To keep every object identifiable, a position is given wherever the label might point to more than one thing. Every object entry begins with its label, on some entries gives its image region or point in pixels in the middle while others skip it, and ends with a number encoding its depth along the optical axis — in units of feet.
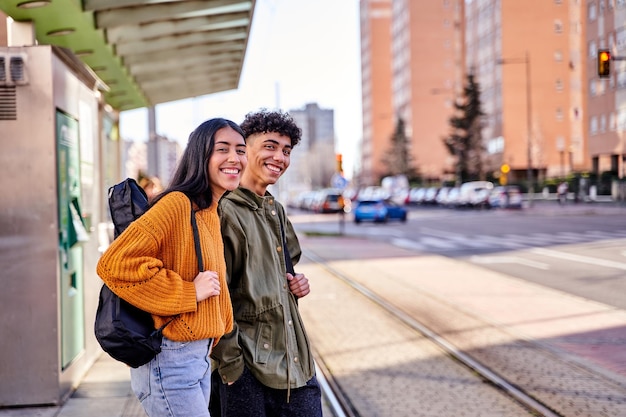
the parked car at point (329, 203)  191.31
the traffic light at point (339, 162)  93.66
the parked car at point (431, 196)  229.86
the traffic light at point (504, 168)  168.99
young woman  9.25
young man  10.90
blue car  133.18
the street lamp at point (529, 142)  155.22
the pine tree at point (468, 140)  262.88
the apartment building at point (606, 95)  174.19
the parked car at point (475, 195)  180.24
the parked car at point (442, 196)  215.31
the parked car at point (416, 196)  240.53
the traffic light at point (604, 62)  77.97
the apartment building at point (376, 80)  493.36
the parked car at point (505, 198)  172.45
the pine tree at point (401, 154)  354.13
